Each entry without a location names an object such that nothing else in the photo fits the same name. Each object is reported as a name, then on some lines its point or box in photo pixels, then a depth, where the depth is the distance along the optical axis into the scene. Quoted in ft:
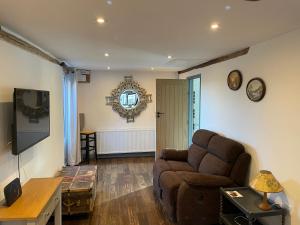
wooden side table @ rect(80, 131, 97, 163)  18.76
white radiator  20.10
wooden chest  10.18
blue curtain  17.01
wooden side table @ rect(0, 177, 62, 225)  6.19
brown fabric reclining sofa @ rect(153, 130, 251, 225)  9.28
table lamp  7.69
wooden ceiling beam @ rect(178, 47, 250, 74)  10.47
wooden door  17.31
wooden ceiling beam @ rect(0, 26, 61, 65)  7.35
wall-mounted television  7.39
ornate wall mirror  20.12
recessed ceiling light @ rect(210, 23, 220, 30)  6.91
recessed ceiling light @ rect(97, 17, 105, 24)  6.54
